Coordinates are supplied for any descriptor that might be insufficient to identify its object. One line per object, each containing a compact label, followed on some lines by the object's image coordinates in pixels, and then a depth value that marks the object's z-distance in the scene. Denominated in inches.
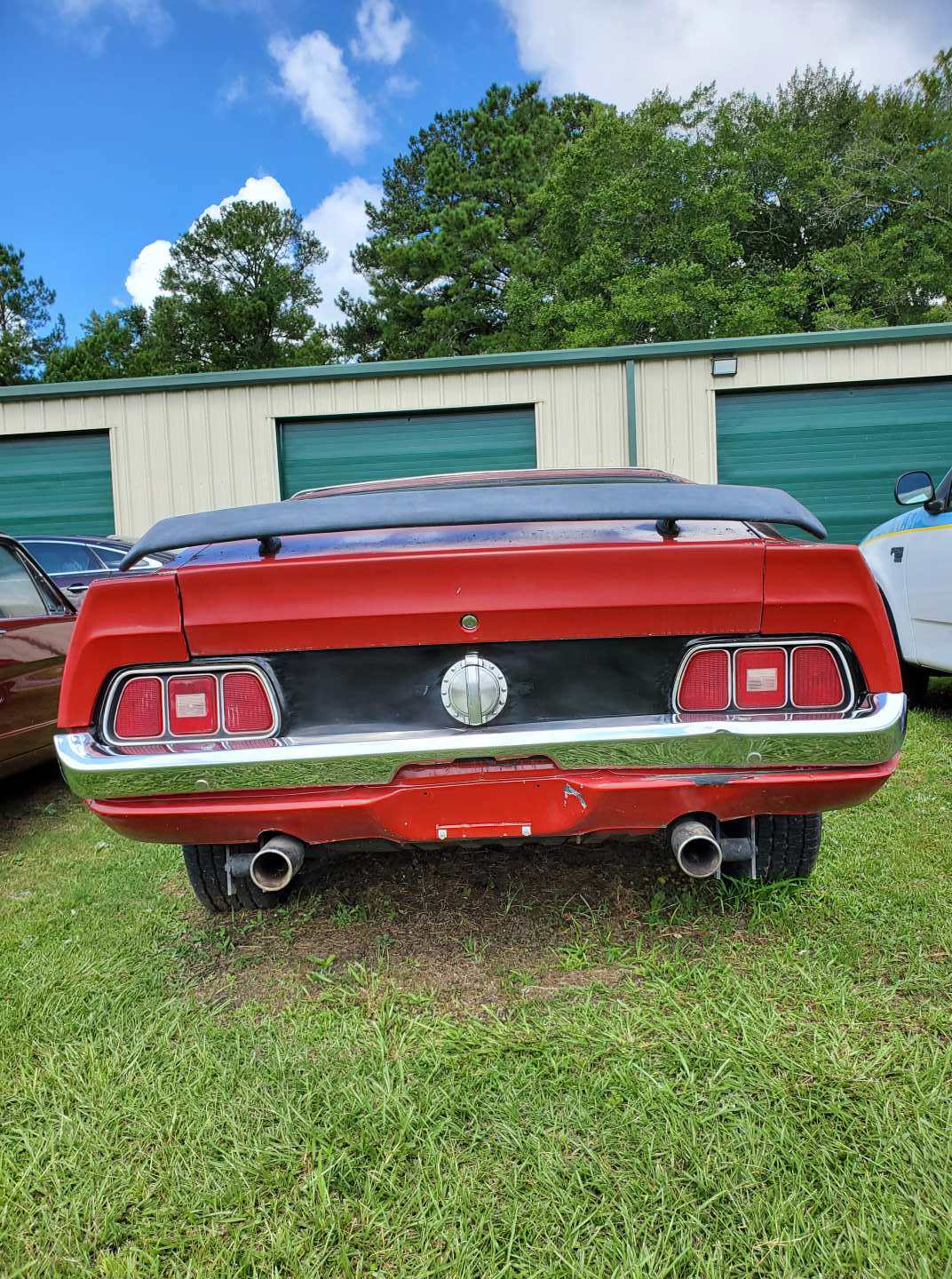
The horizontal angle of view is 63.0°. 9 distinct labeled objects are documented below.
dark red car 130.5
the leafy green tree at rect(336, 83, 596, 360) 1120.8
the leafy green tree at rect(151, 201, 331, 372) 1298.0
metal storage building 377.7
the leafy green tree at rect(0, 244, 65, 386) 1409.9
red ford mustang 66.1
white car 155.0
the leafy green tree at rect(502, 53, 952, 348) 928.3
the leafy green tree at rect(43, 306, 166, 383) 1339.8
